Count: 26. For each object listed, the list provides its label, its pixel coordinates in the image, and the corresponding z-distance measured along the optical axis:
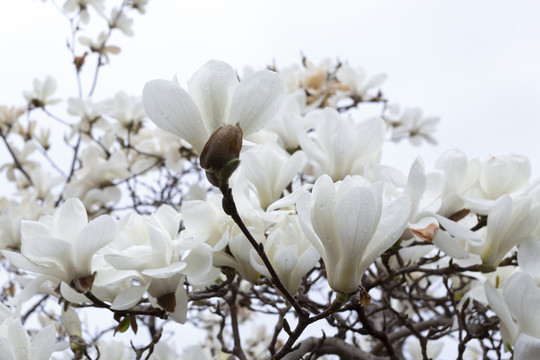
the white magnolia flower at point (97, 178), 1.49
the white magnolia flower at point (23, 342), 0.59
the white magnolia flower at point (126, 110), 1.88
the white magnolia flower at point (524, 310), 0.61
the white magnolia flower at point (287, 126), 1.19
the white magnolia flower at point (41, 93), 2.24
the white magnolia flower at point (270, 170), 0.88
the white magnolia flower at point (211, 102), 0.57
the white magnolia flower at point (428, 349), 1.29
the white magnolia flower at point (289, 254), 0.65
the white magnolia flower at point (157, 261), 0.64
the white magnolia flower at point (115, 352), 0.95
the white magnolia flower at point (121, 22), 2.44
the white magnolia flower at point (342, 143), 0.89
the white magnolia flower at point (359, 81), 2.01
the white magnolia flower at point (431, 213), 0.69
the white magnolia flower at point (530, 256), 0.70
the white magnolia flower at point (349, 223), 0.54
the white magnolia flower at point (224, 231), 0.68
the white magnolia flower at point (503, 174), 0.83
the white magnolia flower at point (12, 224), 1.68
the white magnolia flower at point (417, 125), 2.33
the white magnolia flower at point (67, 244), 0.63
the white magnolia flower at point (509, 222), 0.72
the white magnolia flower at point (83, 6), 2.38
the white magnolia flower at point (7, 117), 2.26
